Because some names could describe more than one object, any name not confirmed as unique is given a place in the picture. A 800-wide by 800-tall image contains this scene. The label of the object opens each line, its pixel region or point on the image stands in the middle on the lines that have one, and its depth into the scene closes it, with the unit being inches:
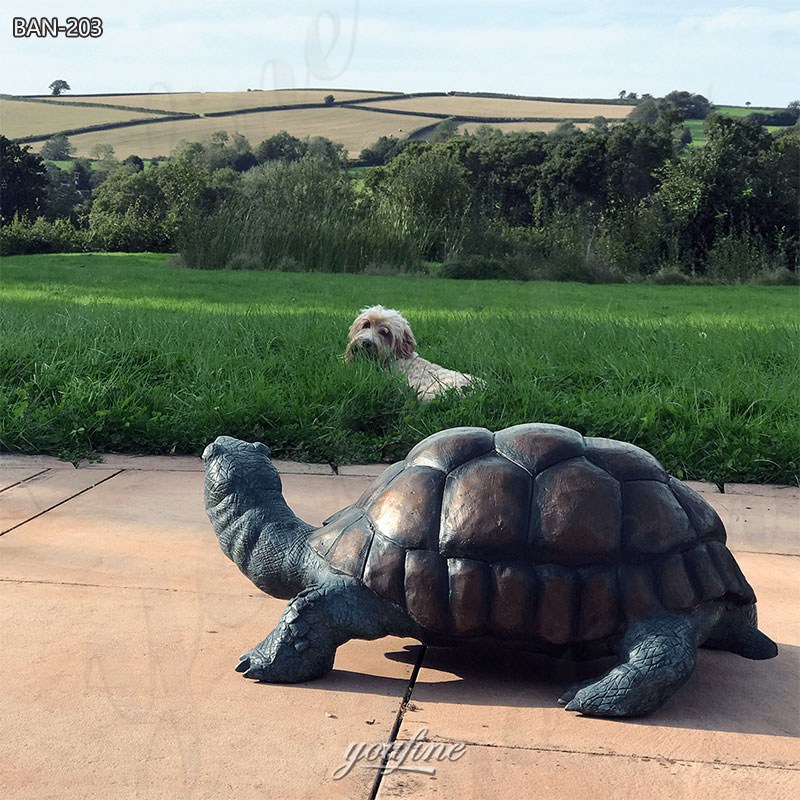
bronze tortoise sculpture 109.2
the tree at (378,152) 864.9
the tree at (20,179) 691.4
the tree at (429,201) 867.4
